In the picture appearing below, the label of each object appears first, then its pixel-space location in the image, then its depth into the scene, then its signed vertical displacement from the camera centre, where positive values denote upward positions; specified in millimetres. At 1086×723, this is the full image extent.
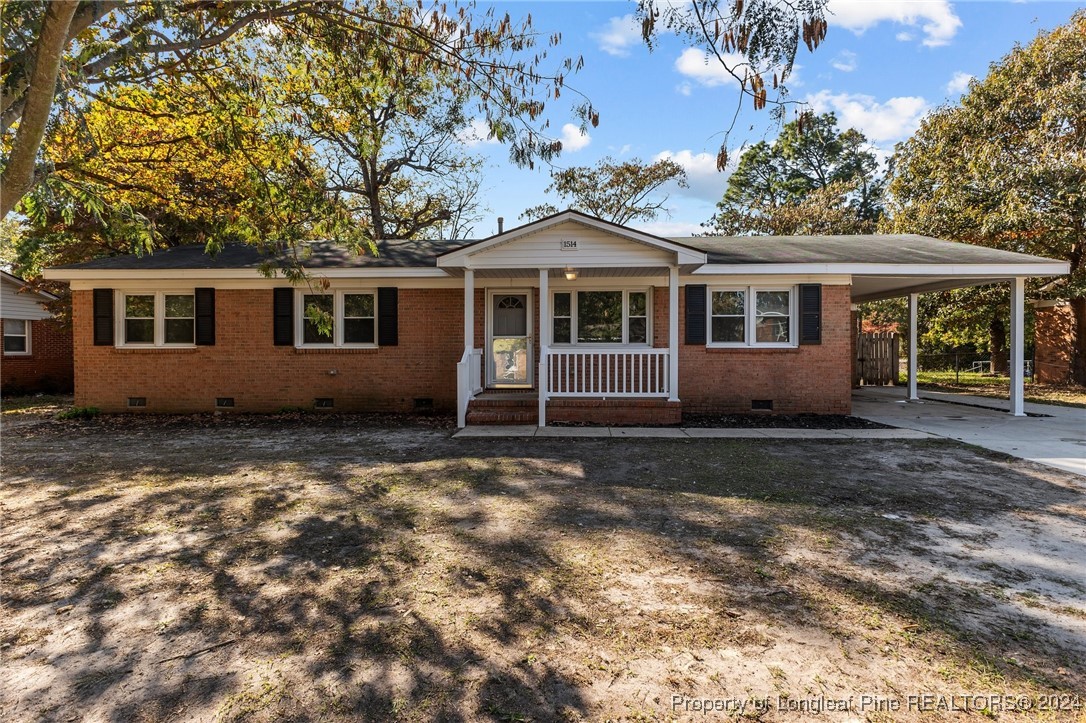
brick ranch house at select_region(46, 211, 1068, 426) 10422 +653
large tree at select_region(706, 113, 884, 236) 38031 +14301
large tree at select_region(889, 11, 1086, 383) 13773 +5470
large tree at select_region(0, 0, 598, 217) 3787 +3235
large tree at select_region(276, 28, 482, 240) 6148 +3511
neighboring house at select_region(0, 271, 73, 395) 15992 +498
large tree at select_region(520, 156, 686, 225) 26125 +8789
